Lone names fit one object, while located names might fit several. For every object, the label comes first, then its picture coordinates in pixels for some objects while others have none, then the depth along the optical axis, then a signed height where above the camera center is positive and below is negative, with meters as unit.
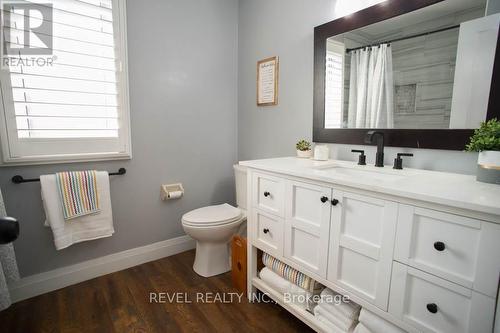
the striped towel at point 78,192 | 1.68 -0.43
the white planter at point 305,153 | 1.80 -0.16
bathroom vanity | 0.80 -0.41
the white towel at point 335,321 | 1.19 -0.91
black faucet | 1.39 -0.09
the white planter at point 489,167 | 0.97 -0.13
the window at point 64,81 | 1.55 +0.30
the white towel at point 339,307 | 1.20 -0.84
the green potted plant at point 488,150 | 0.98 -0.06
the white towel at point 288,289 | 1.39 -0.90
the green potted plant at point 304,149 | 1.80 -0.13
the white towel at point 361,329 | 1.11 -0.85
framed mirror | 1.15 +0.31
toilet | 1.86 -0.73
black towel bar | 1.61 -0.33
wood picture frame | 2.09 +0.41
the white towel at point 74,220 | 1.64 -0.63
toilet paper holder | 2.18 -0.54
